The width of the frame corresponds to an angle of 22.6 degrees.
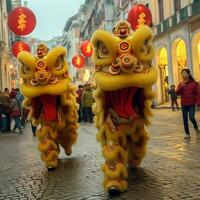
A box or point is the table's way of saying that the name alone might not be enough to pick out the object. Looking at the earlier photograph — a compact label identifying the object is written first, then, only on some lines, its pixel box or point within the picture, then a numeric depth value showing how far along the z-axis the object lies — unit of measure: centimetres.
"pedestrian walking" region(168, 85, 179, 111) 2930
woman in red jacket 1247
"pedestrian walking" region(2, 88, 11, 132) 1975
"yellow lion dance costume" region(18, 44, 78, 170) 916
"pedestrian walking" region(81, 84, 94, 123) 2273
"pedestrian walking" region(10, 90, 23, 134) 1922
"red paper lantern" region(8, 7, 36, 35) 1866
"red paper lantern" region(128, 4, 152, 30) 2555
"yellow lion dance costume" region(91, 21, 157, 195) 693
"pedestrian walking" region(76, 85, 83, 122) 2389
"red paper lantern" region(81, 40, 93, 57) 3388
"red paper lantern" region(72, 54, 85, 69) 4194
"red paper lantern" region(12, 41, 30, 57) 2578
